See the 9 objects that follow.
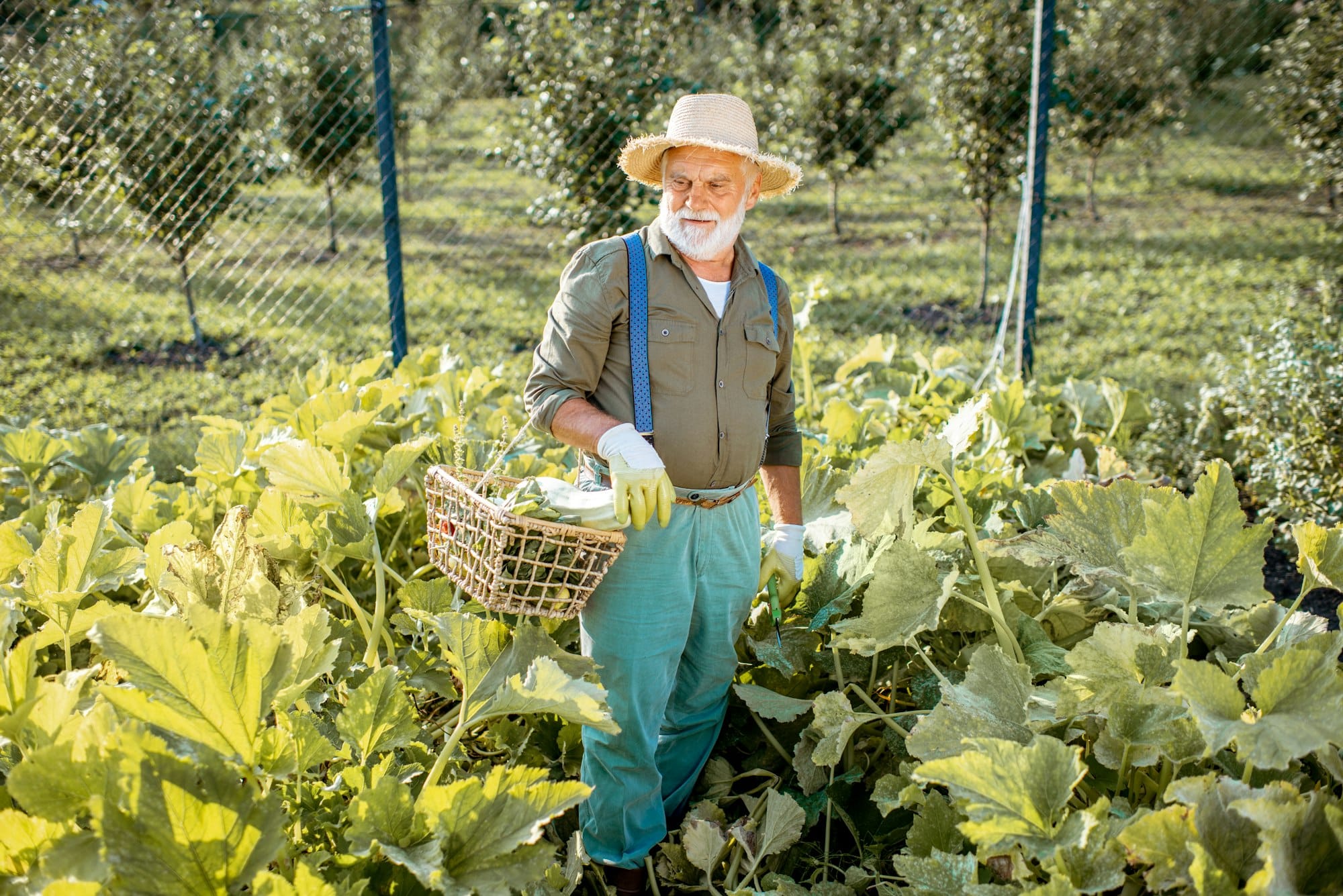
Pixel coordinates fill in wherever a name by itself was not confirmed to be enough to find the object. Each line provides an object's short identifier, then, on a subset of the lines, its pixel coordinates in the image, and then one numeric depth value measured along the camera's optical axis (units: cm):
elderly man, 218
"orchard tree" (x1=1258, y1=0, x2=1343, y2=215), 847
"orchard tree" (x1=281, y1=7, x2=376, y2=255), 794
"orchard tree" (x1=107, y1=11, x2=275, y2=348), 546
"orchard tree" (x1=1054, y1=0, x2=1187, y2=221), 1082
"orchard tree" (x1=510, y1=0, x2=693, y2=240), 596
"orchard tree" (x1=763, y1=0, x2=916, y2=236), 979
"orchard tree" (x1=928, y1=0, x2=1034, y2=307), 766
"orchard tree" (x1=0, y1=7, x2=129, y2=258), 504
